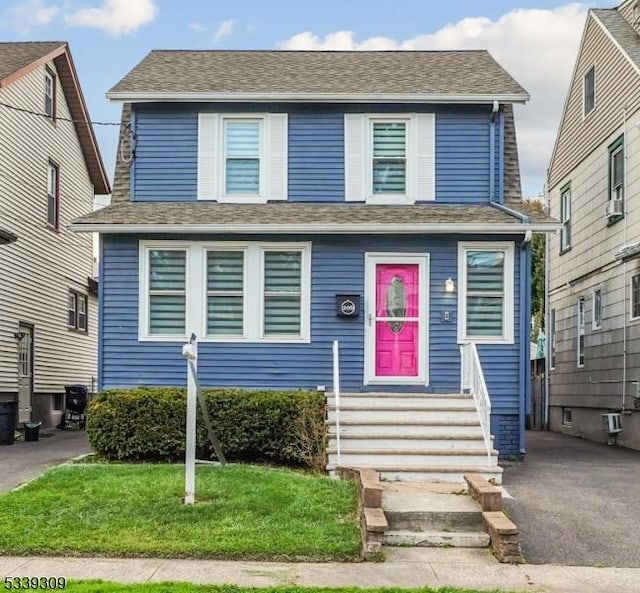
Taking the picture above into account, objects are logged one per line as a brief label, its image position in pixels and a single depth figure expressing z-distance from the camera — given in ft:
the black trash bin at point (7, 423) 48.32
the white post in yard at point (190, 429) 26.30
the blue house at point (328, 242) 40.93
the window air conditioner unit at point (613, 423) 51.24
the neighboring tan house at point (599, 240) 50.03
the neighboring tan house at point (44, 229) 58.34
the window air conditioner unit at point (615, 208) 51.34
